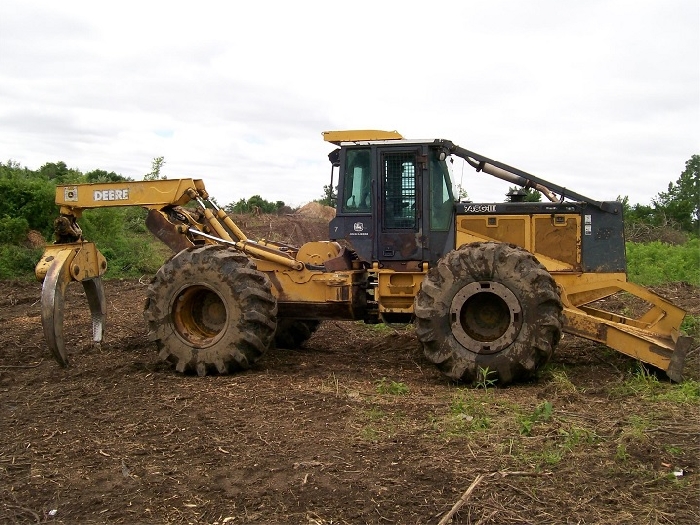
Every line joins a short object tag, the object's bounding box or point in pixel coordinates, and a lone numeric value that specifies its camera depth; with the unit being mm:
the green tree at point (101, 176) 25500
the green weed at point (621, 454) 4726
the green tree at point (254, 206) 36938
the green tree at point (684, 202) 26188
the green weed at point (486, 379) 6921
